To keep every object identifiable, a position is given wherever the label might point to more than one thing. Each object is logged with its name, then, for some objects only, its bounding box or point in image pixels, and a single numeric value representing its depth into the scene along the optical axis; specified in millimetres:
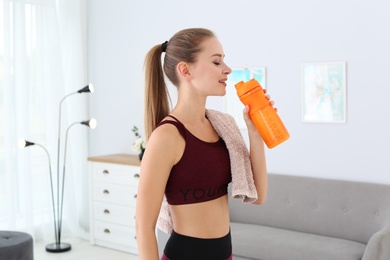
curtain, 4402
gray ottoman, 3500
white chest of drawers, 4375
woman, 1508
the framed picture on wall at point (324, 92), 3693
